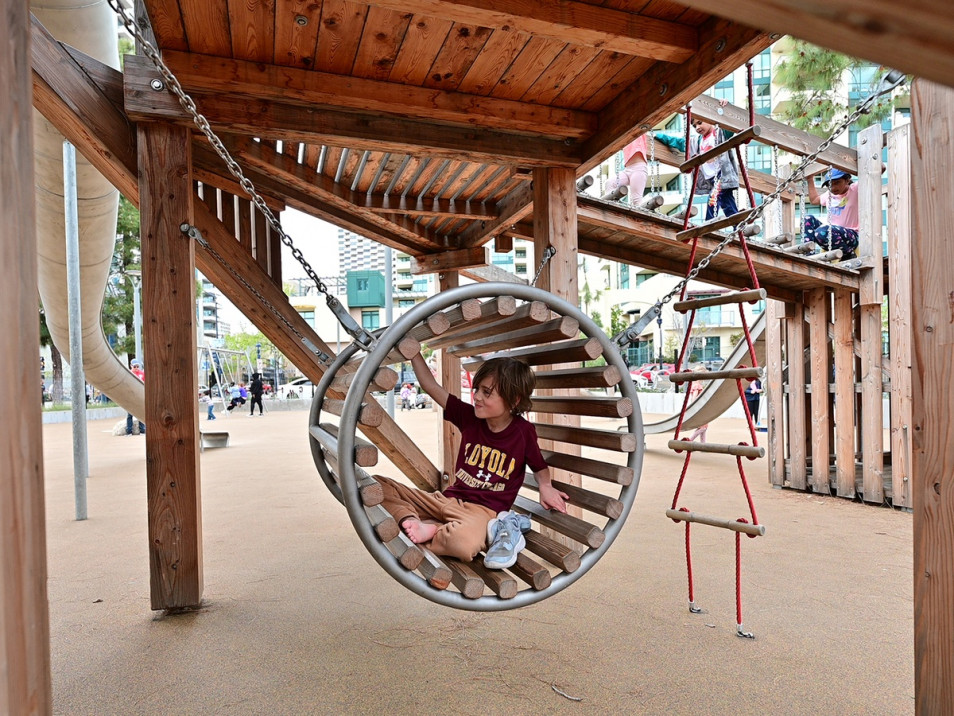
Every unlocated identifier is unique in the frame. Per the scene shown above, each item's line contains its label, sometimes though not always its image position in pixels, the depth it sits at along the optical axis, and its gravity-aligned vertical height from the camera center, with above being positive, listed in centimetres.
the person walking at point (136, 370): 1588 -21
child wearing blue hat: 664 +139
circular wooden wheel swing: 223 -32
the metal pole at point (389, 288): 1104 +121
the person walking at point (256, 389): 2331 -107
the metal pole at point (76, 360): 570 +3
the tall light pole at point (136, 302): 2227 +206
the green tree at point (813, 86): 1248 +526
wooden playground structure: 108 +107
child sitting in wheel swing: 264 -58
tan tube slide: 464 +138
